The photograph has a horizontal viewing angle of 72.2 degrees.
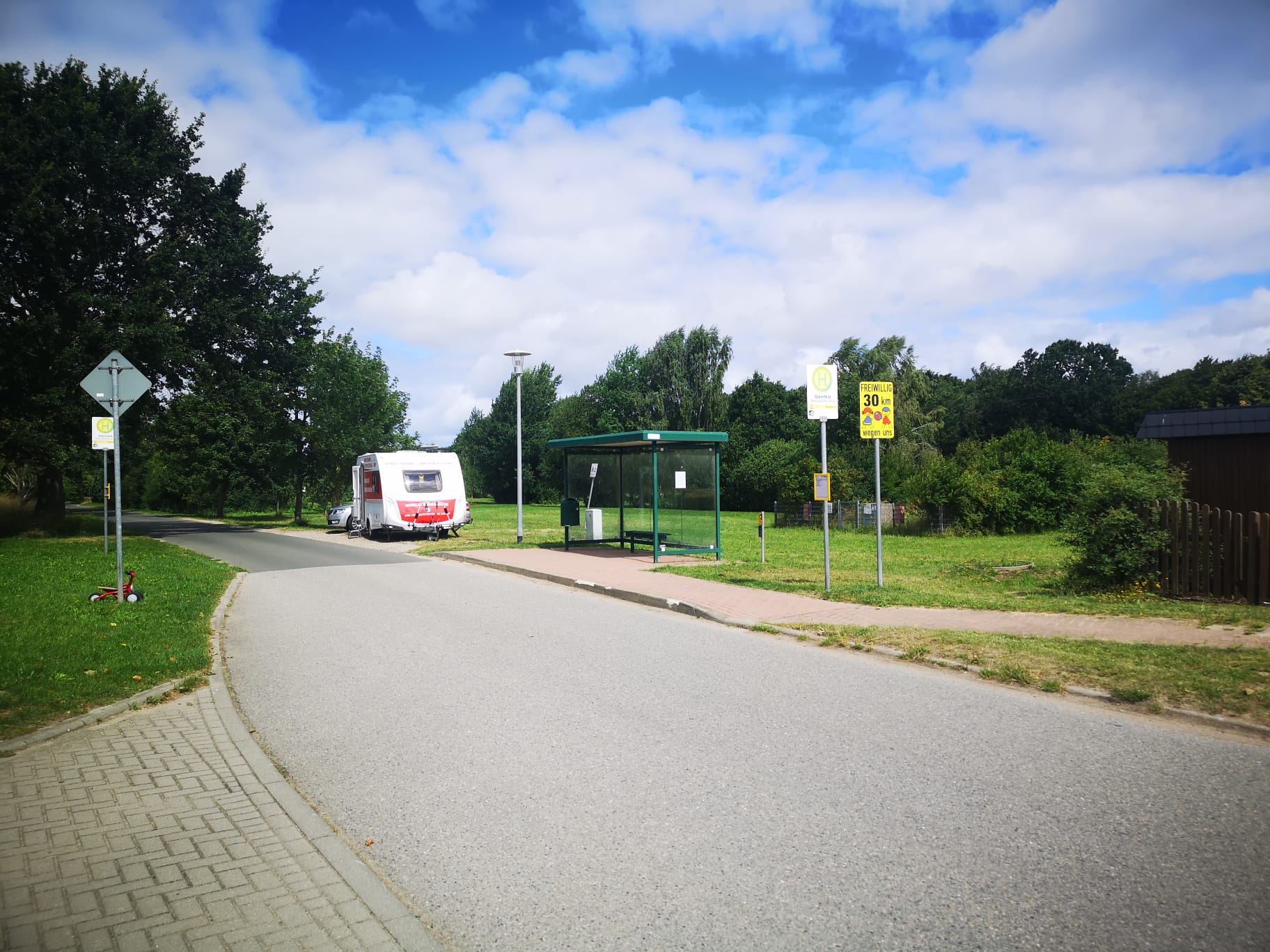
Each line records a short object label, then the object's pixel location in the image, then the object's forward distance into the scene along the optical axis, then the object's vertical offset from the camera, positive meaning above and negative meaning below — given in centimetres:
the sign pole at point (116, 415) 1152 +115
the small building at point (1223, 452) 1512 +46
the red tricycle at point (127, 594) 1234 -134
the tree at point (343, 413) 3928 +381
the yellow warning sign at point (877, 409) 1241 +109
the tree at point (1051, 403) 7244 +666
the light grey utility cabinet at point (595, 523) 2238 -85
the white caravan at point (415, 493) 2777 +4
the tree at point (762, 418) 6538 +541
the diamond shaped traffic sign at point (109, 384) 1147 +156
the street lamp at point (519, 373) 2553 +367
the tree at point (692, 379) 6512 +831
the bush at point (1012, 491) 2775 -24
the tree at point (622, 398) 6631 +755
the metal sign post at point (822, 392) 1241 +135
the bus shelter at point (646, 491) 1889 -2
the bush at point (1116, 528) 1176 -66
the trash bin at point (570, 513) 2203 -55
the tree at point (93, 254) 2669 +826
